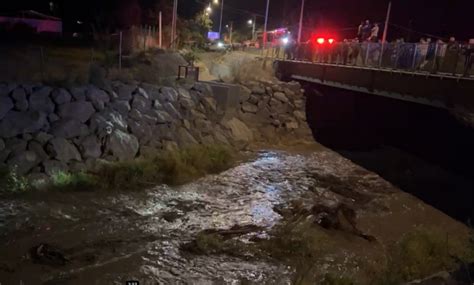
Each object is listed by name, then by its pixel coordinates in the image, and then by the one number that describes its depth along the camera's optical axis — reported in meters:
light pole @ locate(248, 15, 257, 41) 77.20
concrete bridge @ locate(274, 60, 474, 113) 16.20
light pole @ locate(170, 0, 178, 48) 32.38
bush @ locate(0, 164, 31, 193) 14.24
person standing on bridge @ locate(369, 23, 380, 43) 24.34
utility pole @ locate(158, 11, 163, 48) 30.73
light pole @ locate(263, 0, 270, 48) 44.21
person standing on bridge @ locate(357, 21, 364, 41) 25.92
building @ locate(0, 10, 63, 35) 37.12
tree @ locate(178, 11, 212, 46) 41.25
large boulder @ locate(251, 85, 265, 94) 27.45
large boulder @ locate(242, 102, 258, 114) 26.28
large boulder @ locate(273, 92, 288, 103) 27.83
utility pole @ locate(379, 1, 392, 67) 20.08
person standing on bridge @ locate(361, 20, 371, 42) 25.78
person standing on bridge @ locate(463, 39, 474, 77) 15.92
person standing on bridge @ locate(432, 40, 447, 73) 16.97
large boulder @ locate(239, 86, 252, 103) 26.38
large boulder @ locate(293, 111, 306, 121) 27.66
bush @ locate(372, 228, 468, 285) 10.98
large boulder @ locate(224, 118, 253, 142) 23.70
